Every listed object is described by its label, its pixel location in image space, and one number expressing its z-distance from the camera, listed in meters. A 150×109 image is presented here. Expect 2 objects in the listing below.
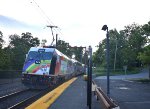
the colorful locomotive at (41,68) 11.75
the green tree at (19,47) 30.77
